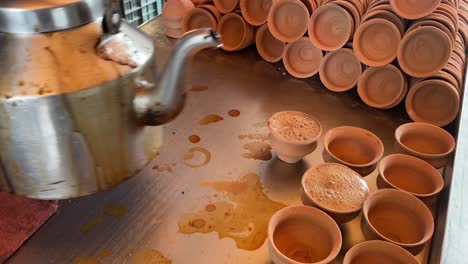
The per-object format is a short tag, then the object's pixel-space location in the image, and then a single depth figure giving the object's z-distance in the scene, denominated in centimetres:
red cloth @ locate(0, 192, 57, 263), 71
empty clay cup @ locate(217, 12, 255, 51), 132
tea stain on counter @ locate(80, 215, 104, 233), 74
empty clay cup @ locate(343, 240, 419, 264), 61
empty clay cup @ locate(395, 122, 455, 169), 85
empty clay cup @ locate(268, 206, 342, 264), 67
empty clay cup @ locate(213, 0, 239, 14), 132
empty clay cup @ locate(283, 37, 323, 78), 121
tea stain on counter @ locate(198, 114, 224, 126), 104
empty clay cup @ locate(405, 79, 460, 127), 100
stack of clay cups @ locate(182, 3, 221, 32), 133
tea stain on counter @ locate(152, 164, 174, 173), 89
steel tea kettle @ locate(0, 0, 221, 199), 54
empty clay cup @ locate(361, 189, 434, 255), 68
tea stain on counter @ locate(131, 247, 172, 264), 70
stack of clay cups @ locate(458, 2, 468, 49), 117
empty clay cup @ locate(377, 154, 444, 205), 77
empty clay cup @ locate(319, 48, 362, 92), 114
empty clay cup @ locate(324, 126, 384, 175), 85
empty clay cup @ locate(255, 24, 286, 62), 131
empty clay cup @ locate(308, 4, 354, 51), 111
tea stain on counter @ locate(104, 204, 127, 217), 78
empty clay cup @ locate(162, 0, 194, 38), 137
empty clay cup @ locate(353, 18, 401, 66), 105
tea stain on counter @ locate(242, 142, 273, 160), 94
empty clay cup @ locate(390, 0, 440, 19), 100
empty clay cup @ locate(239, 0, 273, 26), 129
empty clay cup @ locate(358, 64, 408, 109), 108
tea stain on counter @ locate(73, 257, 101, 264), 69
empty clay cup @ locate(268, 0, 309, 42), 117
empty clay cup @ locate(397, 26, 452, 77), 100
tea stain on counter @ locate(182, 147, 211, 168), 91
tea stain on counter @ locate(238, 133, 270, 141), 100
